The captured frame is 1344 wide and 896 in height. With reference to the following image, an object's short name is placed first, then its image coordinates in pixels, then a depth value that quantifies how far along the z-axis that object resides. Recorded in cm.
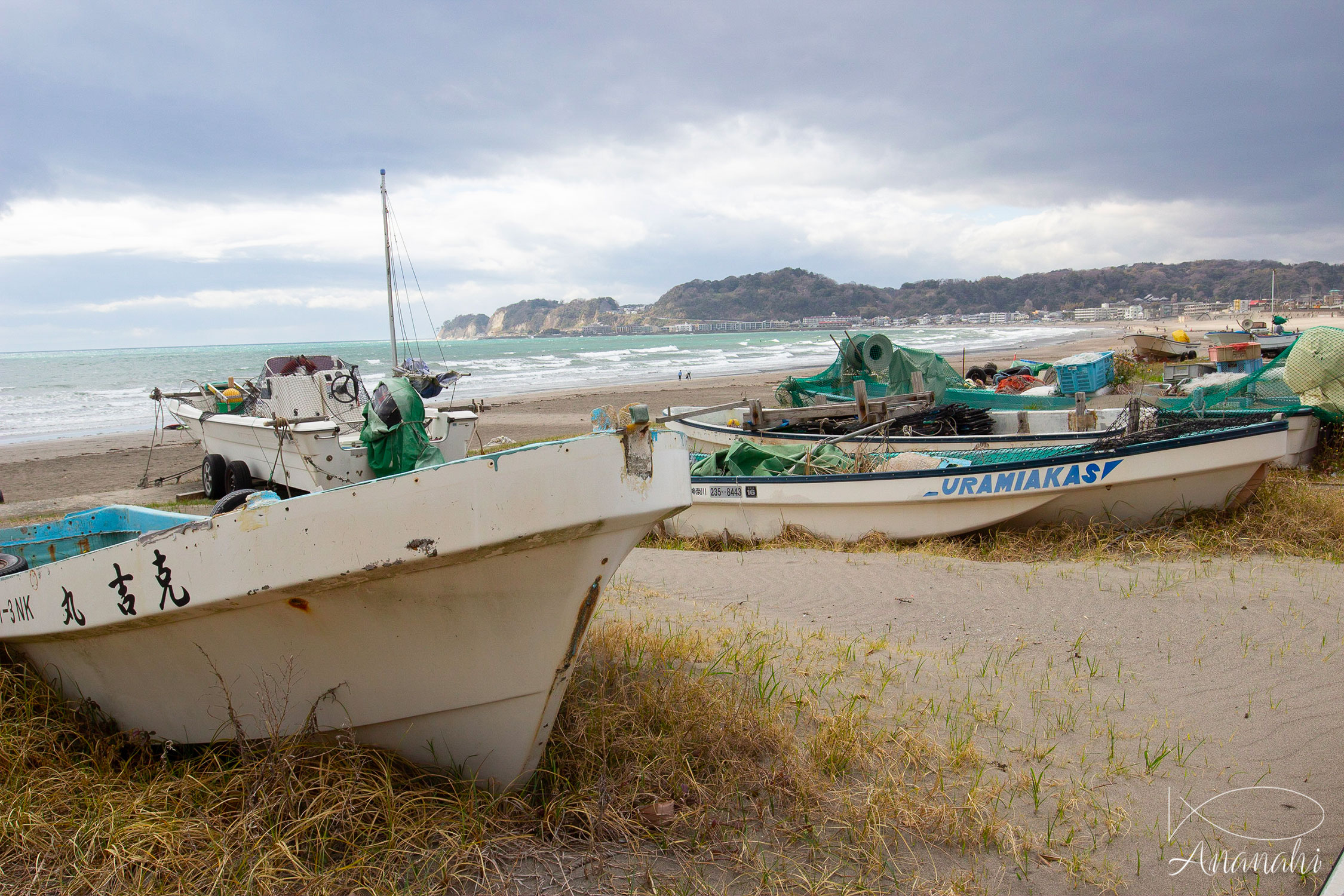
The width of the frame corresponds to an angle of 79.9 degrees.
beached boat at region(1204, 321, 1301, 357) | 1673
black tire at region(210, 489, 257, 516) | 427
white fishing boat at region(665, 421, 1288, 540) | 700
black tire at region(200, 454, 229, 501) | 1209
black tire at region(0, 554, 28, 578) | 415
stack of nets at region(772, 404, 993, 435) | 1021
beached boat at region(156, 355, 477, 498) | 966
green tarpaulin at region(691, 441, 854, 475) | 855
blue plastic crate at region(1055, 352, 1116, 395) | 1440
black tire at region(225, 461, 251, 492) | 1166
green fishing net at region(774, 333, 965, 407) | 1209
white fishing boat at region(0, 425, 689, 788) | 260
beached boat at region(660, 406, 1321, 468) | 870
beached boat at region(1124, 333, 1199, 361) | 1997
